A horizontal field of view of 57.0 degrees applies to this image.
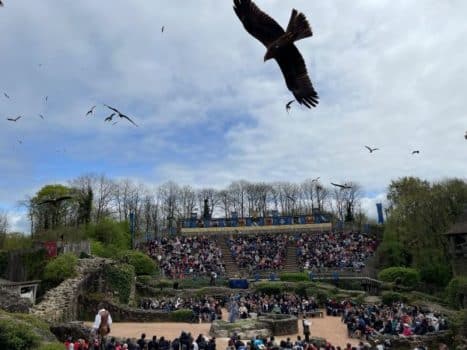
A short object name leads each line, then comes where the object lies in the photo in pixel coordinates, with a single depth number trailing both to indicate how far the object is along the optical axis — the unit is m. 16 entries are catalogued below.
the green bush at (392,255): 39.16
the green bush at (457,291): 27.31
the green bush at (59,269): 24.44
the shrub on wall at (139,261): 35.38
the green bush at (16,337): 12.36
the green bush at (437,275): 34.38
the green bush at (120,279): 27.12
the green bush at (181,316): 24.95
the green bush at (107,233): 43.38
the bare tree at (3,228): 45.96
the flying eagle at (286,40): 5.38
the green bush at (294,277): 35.88
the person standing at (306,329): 17.90
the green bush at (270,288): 32.97
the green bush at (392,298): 29.72
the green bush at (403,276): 33.12
